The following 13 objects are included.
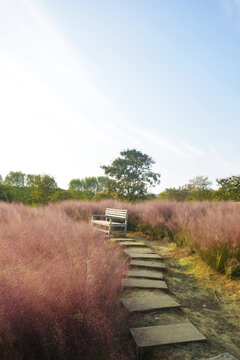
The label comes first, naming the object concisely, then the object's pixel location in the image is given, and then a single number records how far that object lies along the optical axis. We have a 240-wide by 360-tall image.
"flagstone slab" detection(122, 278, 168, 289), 2.90
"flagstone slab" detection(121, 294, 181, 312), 2.28
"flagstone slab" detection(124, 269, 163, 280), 3.29
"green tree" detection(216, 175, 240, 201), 11.67
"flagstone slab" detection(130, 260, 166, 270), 3.76
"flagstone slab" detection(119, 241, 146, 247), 5.06
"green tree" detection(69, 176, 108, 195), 45.34
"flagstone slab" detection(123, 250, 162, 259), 4.14
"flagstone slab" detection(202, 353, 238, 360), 1.62
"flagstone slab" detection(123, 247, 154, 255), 4.45
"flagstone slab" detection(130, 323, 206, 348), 1.77
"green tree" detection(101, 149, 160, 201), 22.72
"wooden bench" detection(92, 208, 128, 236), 6.01
